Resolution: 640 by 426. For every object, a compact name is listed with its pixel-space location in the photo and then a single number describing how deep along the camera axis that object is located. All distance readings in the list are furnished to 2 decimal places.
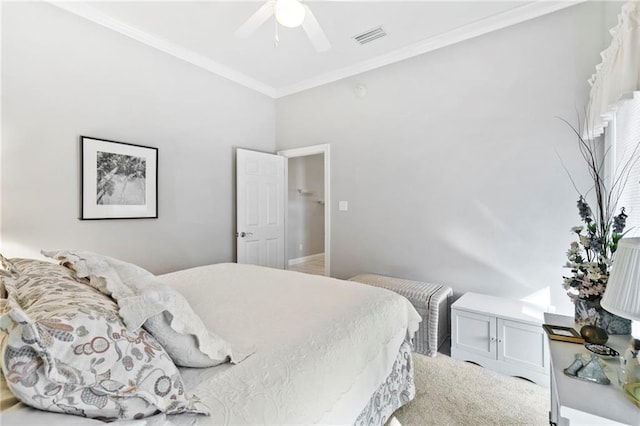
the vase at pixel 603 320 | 1.31
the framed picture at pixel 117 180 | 2.44
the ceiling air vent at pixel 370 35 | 2.74
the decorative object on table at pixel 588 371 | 1.00
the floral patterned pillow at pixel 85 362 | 0.56
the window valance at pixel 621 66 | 1.27
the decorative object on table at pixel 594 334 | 1.21
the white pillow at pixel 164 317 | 0.83
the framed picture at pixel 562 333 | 1.29
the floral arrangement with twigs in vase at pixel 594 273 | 1.31
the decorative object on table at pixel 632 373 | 0.90
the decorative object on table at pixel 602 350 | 1.13
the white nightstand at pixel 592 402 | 0.87
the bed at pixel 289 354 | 0.78
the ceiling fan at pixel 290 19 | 1.75
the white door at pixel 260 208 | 3.60
